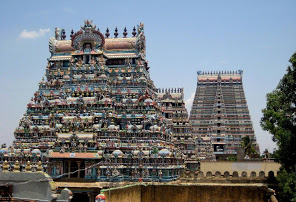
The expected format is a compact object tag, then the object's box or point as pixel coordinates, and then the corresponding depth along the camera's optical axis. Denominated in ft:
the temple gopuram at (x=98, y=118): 151.53
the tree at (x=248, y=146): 254.88
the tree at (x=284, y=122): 98.80
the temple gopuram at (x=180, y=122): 212.02
